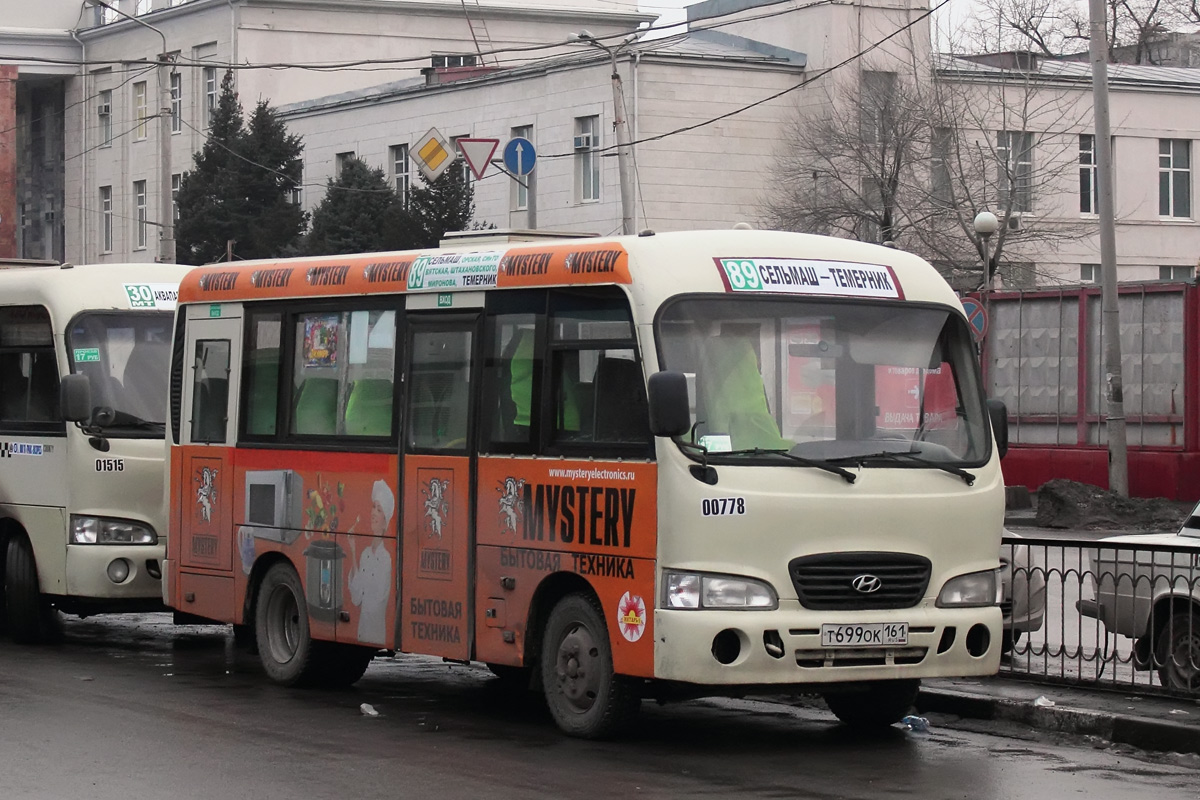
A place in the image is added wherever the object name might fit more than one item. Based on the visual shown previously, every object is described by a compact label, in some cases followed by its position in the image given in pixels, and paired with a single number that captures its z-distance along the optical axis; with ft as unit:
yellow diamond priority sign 75.46
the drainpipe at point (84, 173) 227.40
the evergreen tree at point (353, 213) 170.71
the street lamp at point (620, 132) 103.50
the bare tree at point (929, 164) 151.94
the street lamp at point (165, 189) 110.93
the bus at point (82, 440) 45.73
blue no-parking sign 81.62
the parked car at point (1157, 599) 35.53
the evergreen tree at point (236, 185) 181.27
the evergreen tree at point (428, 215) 156.97
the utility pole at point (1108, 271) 79.36
